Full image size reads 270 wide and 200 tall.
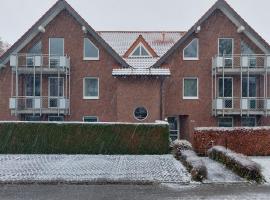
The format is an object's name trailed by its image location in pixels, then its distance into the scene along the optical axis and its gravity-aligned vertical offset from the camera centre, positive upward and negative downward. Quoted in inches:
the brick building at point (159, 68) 1155.9 +96.2
